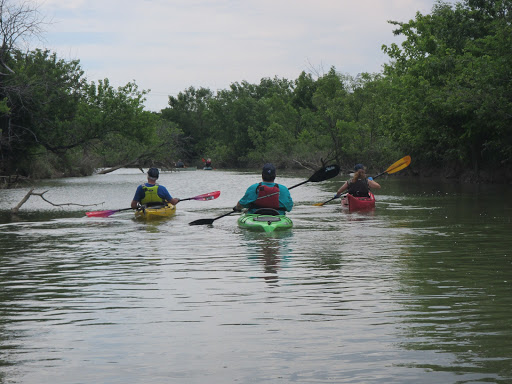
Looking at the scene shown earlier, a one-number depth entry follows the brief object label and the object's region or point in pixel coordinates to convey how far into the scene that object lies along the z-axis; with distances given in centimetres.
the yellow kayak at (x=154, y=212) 1844
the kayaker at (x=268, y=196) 1485
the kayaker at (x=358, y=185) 1997
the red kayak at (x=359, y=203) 2033
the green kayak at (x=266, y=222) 1481
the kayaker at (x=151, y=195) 1869
